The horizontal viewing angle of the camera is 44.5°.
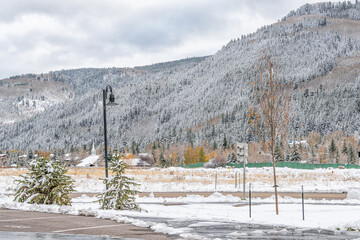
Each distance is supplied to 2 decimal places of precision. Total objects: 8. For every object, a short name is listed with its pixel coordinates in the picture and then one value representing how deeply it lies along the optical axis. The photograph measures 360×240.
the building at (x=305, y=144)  172.15
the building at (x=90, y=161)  143.75
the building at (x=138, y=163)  133.68
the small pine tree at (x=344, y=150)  124.39
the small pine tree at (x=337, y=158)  117.12
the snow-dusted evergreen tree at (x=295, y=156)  115.12
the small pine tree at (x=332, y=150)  125.00
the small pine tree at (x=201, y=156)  127.82
